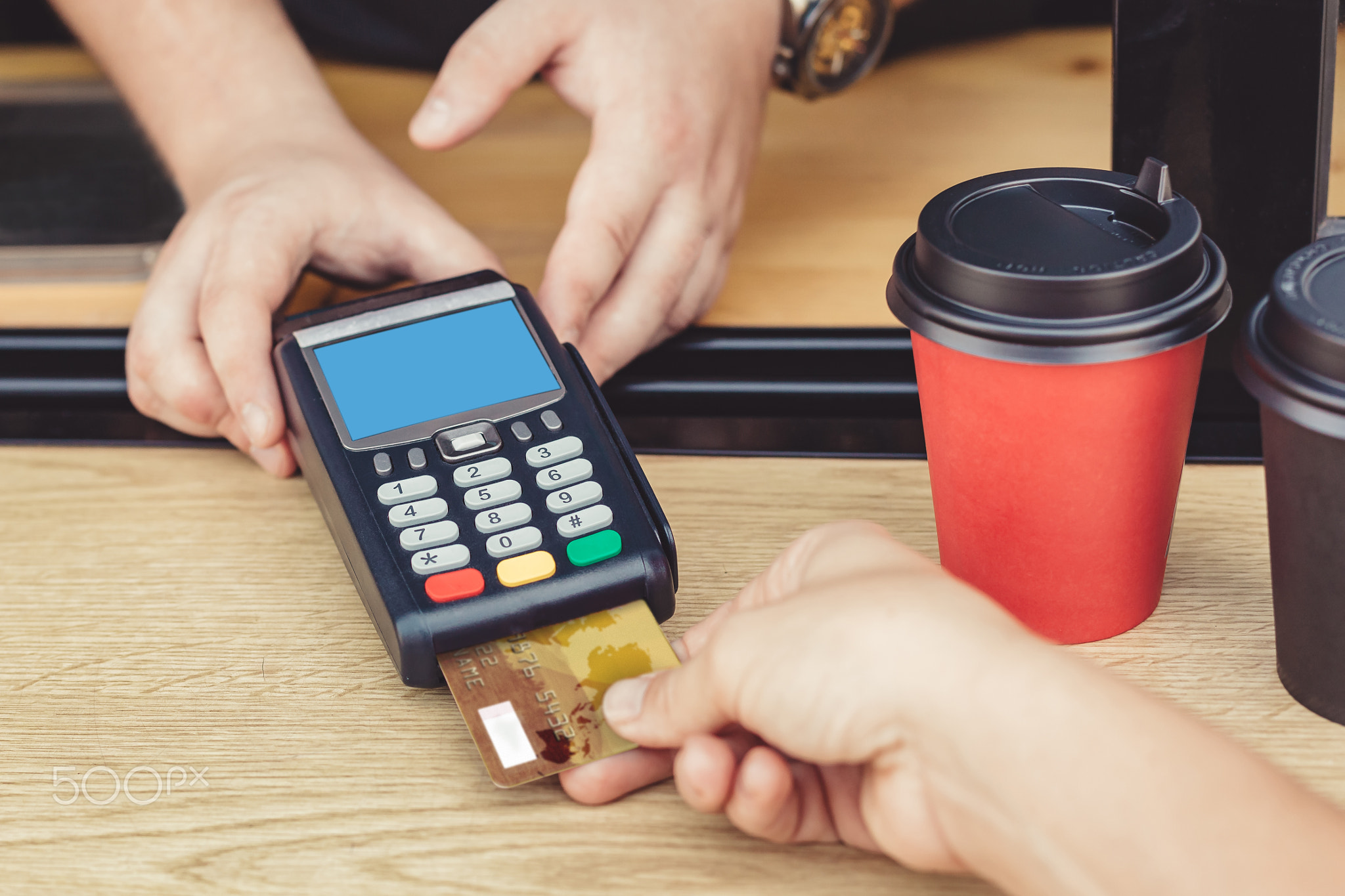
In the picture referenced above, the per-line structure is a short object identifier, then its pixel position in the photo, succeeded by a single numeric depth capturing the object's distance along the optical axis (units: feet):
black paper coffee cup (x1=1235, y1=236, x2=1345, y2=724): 2.53
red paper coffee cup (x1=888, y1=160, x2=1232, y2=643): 2.59
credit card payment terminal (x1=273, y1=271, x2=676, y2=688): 2.72
